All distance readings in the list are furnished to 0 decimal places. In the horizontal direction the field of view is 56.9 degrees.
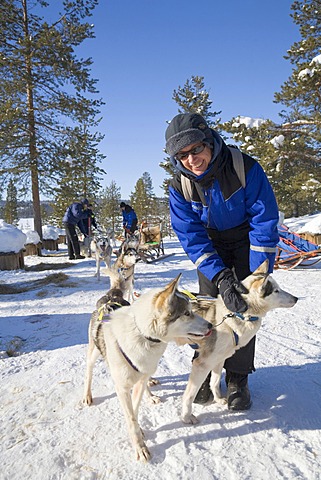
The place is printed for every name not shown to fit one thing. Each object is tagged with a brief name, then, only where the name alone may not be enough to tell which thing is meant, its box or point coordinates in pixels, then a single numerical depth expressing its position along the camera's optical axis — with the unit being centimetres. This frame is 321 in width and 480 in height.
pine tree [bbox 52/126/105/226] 1423
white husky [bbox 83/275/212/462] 187
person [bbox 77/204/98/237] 1248
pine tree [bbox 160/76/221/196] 2469
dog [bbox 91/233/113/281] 853
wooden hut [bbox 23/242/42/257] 1389
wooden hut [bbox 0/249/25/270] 929
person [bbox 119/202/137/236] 1321
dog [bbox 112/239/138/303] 562
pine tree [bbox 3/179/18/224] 4722
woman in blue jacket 206
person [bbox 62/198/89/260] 1141
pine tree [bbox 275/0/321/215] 1159
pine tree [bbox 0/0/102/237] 1230
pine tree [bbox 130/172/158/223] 4016
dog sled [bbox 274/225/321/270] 767
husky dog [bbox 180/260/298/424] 211
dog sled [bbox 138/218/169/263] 1160
